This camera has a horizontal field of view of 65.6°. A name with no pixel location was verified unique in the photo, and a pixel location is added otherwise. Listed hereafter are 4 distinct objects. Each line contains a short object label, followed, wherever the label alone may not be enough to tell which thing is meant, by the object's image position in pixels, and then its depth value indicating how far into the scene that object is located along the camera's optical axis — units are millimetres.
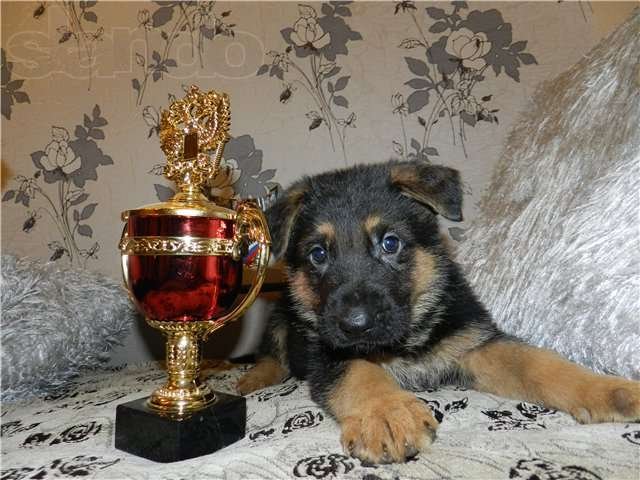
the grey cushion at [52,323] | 450
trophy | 299
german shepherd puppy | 346
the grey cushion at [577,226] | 300
